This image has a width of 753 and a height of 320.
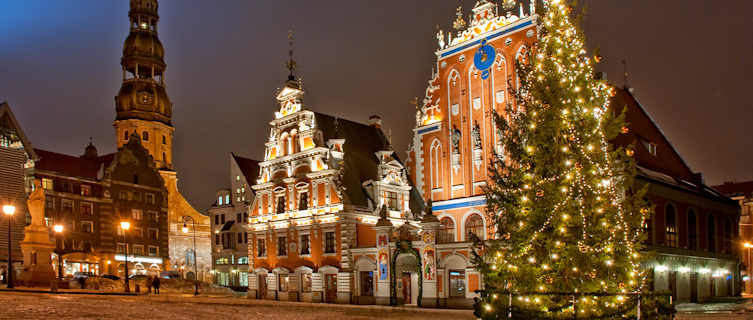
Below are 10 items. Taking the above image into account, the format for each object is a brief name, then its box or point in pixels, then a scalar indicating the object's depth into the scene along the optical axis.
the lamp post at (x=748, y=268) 53.35
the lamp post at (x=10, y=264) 34.28
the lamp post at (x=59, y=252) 57.56
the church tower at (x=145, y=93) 87.94
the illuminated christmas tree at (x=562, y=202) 18.20
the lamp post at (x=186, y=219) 79.53
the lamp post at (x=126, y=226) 39.48
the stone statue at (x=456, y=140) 36.47
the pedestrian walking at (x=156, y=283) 42.99
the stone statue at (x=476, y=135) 35.53
